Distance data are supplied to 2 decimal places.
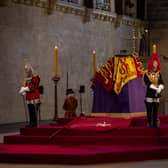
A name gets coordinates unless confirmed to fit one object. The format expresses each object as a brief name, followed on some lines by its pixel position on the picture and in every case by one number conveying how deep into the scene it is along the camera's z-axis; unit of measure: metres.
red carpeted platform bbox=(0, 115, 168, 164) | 11.12
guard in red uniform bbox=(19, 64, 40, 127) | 13.99
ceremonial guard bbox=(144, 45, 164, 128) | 13.04
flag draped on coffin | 14.33
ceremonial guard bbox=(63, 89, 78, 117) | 18.52
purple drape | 14.27
